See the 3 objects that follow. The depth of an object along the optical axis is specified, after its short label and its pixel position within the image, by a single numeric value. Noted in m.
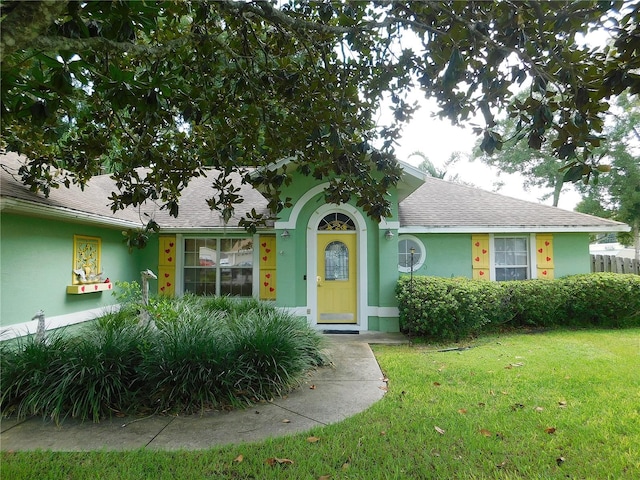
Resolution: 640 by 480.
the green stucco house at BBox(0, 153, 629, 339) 6.85
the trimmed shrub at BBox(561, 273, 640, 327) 9.09
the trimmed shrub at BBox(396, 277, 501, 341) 7.74
